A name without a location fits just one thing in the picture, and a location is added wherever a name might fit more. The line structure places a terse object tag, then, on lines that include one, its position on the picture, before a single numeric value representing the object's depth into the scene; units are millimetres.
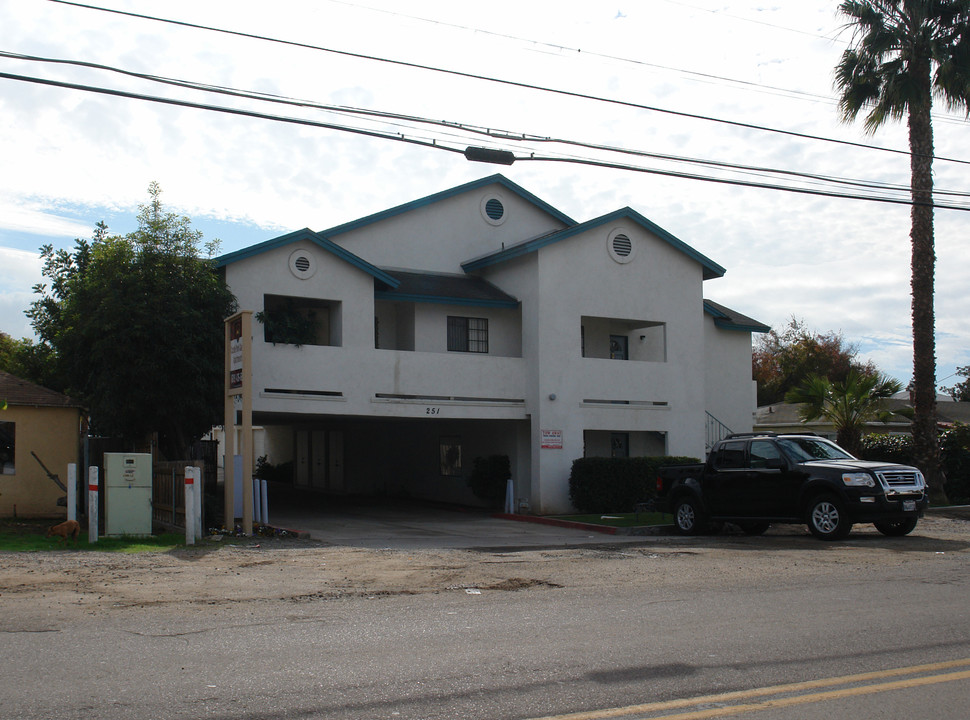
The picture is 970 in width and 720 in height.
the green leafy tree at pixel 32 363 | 25328
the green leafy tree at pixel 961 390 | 68688
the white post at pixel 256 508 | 17828
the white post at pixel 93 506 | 14375
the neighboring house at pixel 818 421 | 34844
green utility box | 15508
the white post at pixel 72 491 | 14875
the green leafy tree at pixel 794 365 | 56312
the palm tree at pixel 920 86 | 23984
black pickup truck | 15305
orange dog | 14102
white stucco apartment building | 21391
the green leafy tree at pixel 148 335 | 18328
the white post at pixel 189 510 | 14602
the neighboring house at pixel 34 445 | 20219
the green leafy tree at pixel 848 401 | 26109
